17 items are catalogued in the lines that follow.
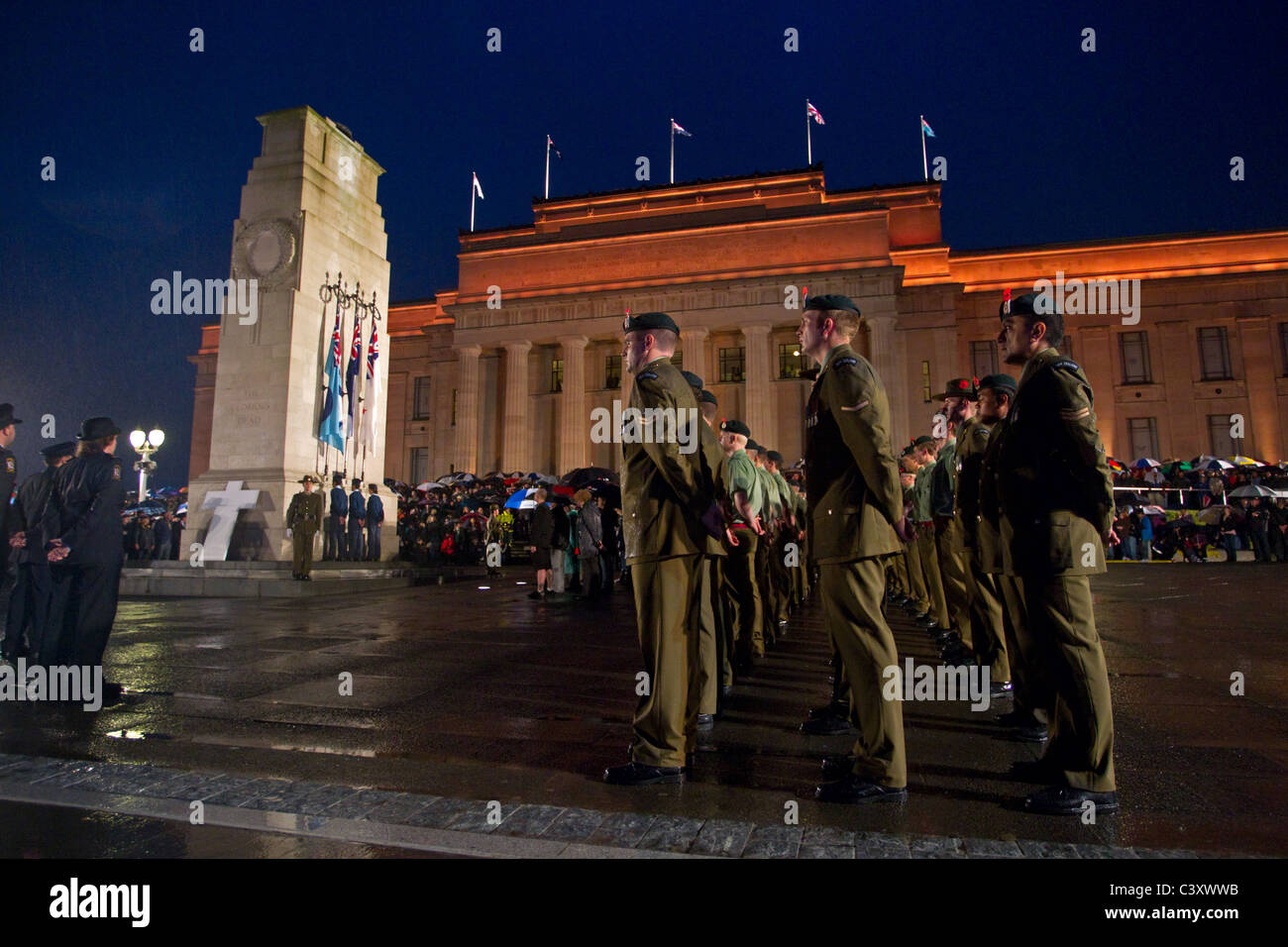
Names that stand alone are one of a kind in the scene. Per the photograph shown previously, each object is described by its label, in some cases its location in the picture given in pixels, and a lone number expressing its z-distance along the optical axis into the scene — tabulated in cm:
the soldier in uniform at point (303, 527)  1365
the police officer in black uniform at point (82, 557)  557
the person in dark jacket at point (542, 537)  1302
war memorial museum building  4316
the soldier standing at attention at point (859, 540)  321
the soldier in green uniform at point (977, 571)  532
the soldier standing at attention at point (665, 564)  349
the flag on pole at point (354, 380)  1730
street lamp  2264
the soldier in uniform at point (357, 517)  1648
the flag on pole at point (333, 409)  1634
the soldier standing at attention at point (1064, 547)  314
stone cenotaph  1496
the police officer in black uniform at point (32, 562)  612
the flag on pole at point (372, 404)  1822
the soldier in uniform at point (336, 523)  1595
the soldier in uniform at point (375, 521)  1736
